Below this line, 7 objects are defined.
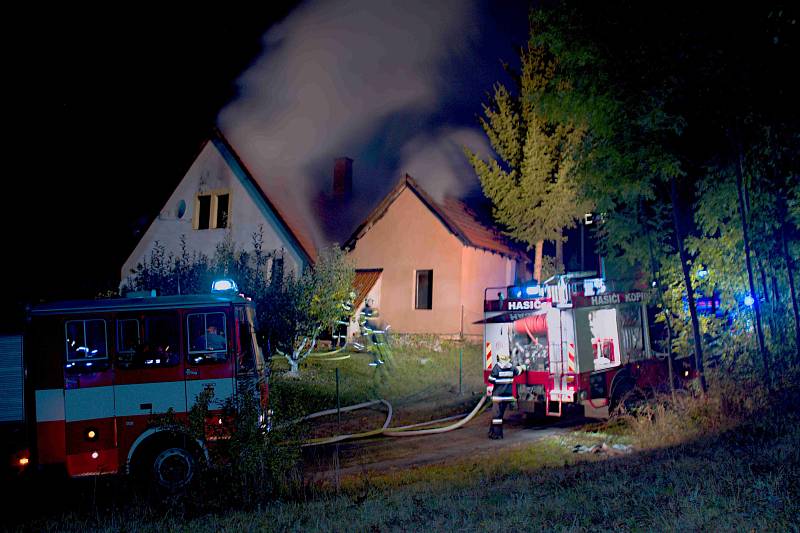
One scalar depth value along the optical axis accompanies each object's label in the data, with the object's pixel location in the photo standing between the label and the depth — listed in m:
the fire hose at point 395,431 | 11.51
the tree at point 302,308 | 16.09
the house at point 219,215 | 22.48
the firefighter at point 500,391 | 11.86
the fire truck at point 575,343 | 12.62
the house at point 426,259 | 23.20
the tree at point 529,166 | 23.77
